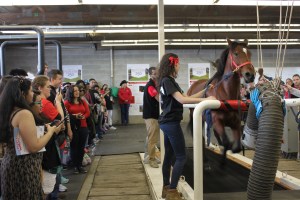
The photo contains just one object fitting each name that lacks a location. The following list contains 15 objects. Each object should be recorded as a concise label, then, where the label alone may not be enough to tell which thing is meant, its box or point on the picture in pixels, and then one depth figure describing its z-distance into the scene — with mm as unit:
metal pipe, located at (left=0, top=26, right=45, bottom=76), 3002
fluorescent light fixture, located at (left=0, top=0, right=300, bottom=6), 5895
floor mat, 7480
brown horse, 3736
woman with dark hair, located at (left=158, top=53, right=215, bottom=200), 3189
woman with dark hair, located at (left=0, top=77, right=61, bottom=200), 2215
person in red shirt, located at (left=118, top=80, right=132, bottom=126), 13070
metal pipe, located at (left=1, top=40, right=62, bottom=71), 3695
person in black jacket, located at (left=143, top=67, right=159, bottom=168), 5258
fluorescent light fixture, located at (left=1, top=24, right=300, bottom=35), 8781
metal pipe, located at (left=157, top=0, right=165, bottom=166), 4398
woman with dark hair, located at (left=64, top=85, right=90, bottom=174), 5078
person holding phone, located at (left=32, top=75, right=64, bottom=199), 3293
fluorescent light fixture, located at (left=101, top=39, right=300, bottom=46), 11580
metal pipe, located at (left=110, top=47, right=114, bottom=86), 13953
